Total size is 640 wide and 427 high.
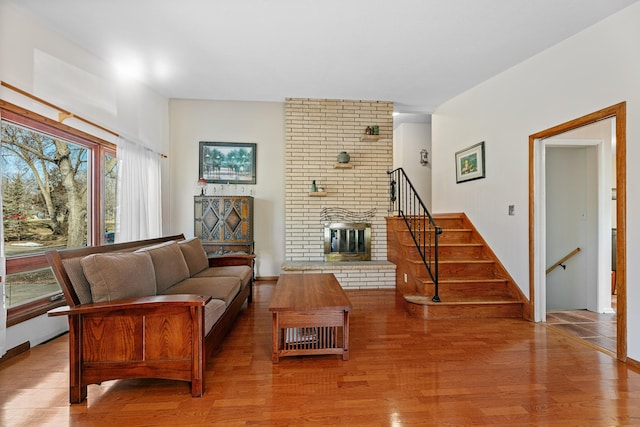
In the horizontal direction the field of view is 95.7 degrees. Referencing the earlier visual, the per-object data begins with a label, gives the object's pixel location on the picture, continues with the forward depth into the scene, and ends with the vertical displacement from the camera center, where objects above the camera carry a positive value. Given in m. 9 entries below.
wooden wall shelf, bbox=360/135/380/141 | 4.82 +1.26
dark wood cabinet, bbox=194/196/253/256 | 4.44 -0.16
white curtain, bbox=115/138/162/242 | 3.52 +0.25
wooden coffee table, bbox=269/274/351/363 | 2.24 -0.86
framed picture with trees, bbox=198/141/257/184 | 4.92 +0.86
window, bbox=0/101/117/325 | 2.52 +0.14
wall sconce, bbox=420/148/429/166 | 6.55 +1.26
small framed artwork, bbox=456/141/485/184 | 4.06 +0.74
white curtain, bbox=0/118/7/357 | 2.11 -0.63
